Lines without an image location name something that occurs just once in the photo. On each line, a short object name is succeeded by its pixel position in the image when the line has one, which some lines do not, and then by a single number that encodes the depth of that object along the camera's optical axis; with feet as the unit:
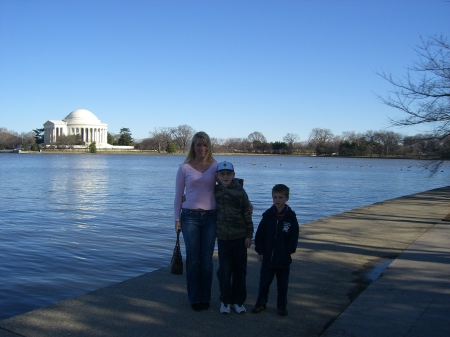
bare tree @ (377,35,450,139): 43.01
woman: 17.29
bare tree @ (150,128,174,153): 593.01
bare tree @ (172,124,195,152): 578.66
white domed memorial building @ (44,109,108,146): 561.02
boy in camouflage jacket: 17.03
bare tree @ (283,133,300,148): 647.97
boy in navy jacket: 16.88
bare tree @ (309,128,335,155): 589.32
